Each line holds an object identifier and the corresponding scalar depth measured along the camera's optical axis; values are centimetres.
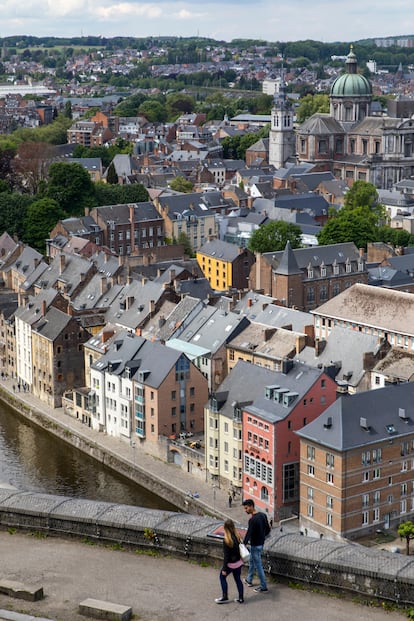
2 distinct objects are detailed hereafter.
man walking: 1914
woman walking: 1853
